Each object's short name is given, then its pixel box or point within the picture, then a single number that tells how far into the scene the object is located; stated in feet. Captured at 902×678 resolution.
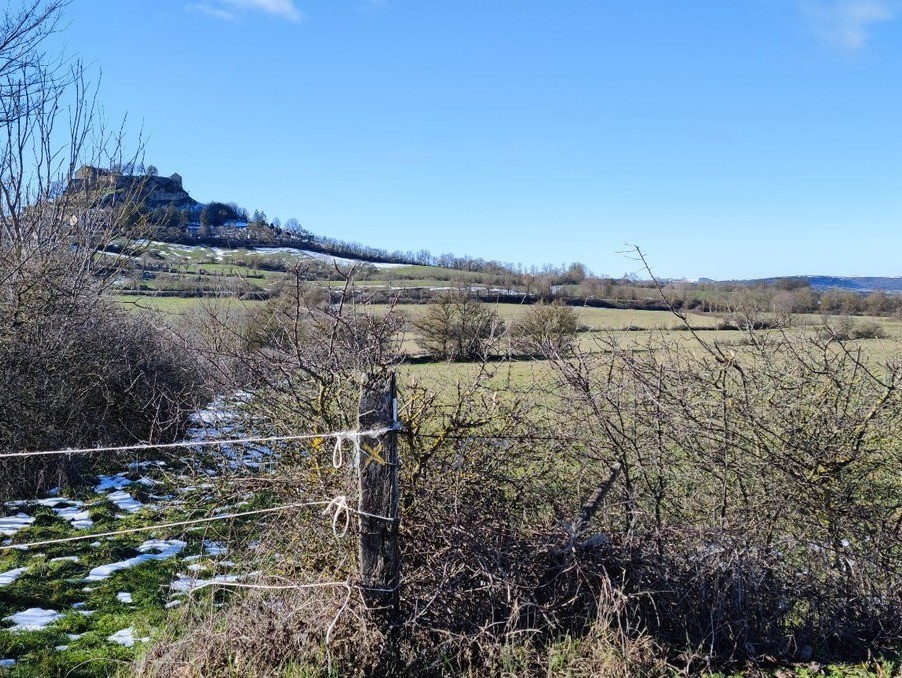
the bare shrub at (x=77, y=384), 26.11
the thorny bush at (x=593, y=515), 11.35
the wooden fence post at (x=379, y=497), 10.72
